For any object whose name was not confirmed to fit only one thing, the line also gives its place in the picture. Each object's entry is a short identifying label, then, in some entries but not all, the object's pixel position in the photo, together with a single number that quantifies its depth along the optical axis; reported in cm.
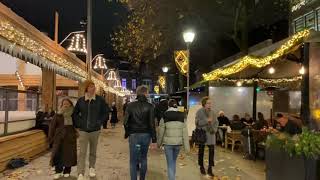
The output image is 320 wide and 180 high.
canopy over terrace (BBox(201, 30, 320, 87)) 653
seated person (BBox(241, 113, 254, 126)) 1045
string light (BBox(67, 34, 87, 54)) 1300
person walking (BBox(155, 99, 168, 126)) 1010
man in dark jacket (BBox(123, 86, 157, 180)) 479
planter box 384
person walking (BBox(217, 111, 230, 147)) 1016
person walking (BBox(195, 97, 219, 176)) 609
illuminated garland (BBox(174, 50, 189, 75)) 1120
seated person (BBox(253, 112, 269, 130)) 849
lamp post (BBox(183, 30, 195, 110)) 1057
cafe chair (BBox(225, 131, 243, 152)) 927
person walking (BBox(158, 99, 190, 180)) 498
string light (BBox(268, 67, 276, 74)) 1067
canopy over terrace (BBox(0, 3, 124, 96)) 619
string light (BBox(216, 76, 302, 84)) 1218
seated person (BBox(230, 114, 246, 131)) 969
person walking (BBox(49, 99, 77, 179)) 552
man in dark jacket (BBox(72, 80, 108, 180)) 531
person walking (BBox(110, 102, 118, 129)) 1871
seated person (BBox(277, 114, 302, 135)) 526
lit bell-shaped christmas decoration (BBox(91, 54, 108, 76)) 2211
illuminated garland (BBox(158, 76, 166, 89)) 2855
